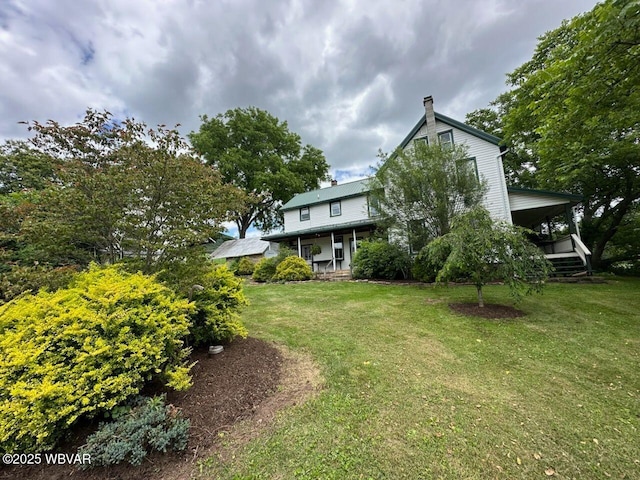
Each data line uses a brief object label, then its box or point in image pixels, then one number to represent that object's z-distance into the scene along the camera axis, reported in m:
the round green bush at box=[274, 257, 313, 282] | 14.29
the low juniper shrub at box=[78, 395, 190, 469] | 2.10
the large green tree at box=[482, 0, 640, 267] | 3.90
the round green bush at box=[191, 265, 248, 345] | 4.11
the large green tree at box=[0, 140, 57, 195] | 16.36
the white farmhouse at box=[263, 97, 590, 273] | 11.63
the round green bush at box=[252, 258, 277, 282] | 15.38
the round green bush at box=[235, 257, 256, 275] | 18.92
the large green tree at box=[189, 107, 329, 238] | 27.58
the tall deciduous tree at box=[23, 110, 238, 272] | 3.75
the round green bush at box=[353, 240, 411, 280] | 12.03
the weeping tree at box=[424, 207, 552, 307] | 6.06
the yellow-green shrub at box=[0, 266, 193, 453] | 2.07
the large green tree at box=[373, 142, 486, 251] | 10.68
